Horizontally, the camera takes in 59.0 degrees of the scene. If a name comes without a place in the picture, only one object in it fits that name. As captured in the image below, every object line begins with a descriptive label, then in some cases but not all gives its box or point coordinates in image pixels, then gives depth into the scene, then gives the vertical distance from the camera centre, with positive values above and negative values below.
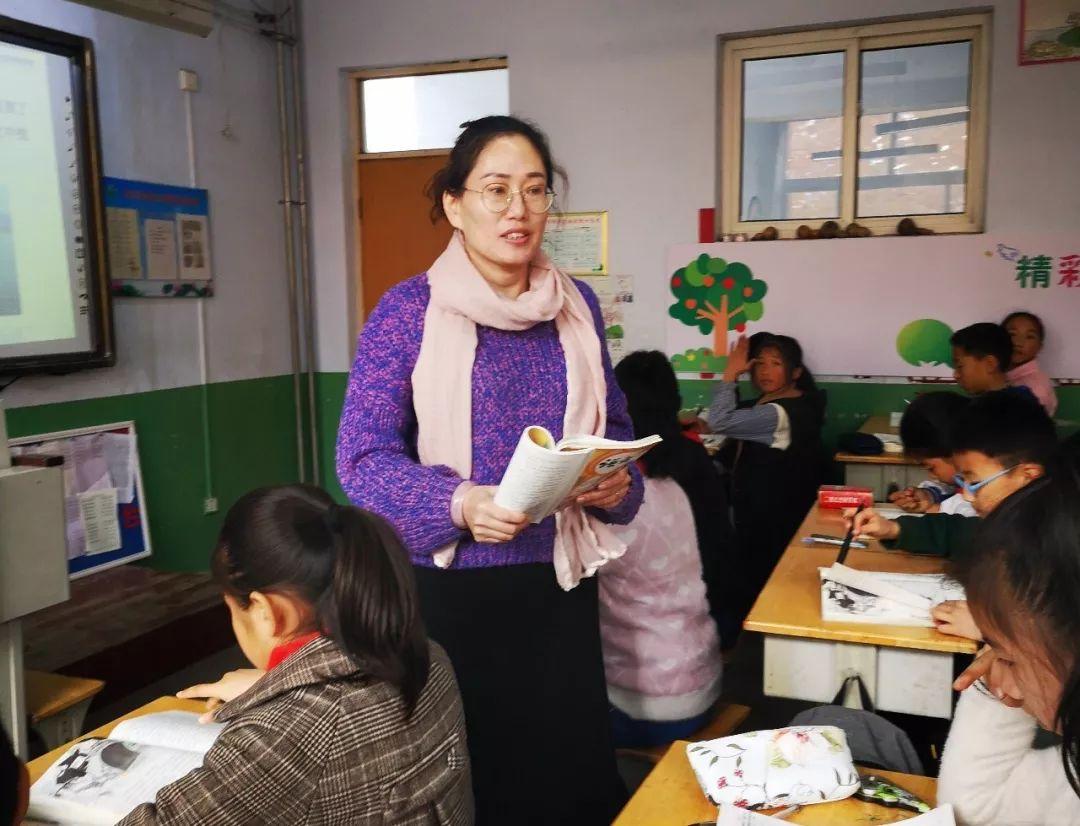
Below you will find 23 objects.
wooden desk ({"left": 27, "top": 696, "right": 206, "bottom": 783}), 1.37 -0.67
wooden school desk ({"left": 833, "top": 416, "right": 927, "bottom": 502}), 3.92 -0.75
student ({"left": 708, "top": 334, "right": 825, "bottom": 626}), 3.65 -0.69
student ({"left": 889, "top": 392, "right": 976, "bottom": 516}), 2.56 -0.42
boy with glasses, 2.00 -0.33
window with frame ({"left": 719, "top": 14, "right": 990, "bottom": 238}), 4.45 +0.79
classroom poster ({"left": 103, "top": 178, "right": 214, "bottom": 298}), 3.98 +0.26
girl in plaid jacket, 1.09 -0.48
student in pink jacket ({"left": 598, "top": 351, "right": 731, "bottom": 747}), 2.28 -0.79
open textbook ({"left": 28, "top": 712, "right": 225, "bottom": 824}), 1.21 -0.63
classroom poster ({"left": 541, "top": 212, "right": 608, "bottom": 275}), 4.97 +0.26
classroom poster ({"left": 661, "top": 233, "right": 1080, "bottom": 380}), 4.27 -0.03
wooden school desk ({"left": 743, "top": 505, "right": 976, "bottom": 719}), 1.84 -0.72
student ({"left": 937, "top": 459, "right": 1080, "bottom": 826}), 0.85 -0.29
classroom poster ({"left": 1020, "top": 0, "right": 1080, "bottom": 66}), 4.13 +1.11
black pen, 2.32 -0.63
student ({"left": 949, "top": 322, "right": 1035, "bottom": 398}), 3.98 -0.29
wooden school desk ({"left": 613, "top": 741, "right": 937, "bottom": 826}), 1.18 -0.65
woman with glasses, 1.56 -0.24
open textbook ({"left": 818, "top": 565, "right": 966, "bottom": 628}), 1.92 -0.63
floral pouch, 1.19 -0.60
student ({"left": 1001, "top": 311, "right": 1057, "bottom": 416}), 4.11 -0.28
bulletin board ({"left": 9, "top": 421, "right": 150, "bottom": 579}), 3.71 -0.79
